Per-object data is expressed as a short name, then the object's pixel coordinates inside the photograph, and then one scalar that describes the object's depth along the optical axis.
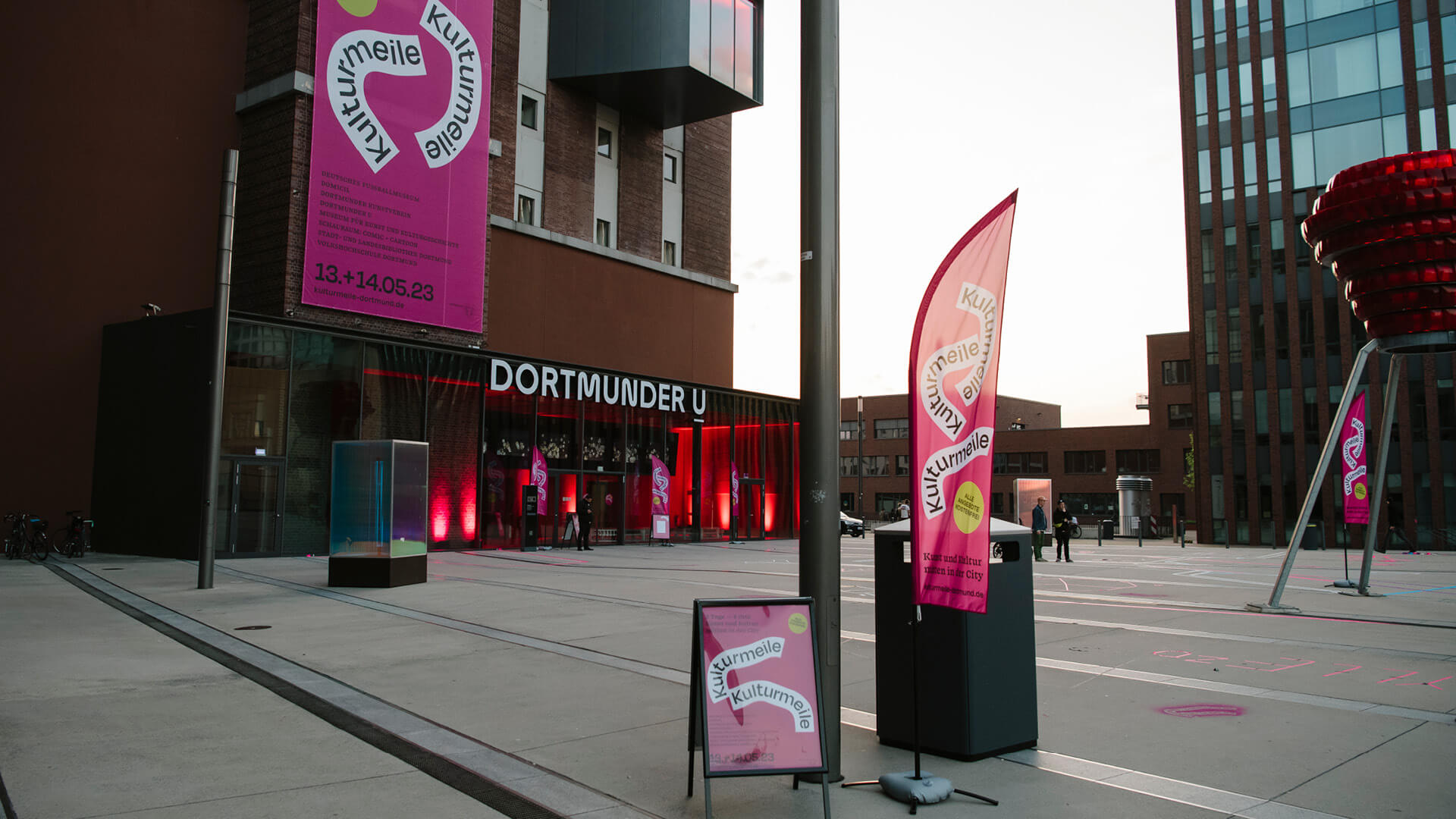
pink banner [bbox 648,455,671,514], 32.22
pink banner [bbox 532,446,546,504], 28.34
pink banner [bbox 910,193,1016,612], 4.91
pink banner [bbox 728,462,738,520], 36.00
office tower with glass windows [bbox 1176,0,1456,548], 38.88
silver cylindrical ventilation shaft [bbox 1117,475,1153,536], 51.88
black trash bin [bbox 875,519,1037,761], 5.31
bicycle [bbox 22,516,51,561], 20.64
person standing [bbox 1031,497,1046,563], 26.27
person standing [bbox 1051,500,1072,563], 25.39
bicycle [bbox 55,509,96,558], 21.80
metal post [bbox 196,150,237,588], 15.17
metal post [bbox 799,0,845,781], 5.08
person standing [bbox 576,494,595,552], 28.19
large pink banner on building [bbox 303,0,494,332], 24.92
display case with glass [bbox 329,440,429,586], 14.97
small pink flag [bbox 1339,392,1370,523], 16.78
